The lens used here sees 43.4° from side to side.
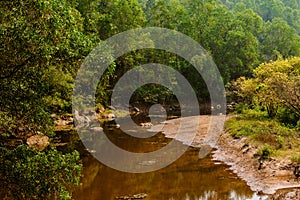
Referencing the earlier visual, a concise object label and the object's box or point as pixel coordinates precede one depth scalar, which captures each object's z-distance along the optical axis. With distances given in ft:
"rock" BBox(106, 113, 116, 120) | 142.92
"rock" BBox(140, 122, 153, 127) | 124.31
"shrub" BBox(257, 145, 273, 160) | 62.64
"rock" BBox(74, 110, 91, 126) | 123.45
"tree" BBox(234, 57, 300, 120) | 81.00
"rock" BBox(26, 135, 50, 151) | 79.83
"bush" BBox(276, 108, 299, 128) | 89.50
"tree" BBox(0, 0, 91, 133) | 26.94
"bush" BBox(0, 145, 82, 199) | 27.71
